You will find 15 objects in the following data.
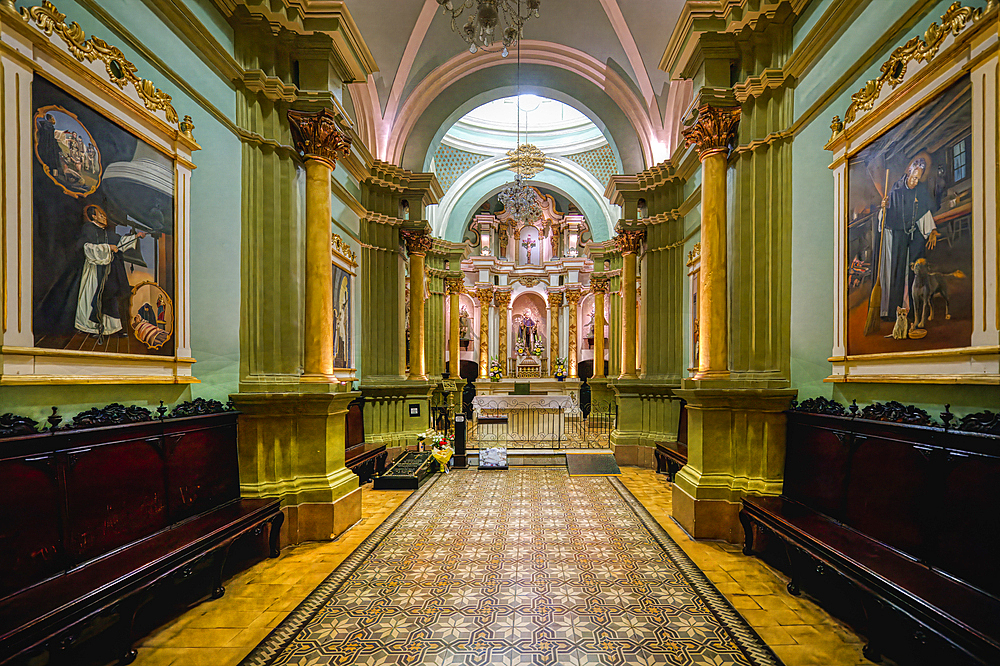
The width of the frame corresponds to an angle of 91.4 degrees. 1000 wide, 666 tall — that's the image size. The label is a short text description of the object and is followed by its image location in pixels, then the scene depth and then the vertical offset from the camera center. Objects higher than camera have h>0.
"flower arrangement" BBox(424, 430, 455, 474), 8.69 -2.06
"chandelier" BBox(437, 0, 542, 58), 5.80 +3.87
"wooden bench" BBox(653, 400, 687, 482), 7.43 -1.82
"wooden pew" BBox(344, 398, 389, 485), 7.54 -1.80
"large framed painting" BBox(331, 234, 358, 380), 7.85 +0.54
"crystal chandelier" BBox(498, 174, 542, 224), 14.20 +4.03
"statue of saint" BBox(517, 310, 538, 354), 23.83 +0.18
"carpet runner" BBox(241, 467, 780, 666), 3.11 -2.06
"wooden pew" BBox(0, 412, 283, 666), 2.59 -1.35
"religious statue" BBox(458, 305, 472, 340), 23.08 +0.60
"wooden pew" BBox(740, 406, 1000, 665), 2.52 -1.35
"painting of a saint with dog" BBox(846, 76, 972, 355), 3.00 +0.72
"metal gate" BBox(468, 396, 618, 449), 11.43 -2.57
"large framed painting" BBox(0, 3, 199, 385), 2.87 +0.85
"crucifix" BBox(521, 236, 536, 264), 23.34 +4.49
